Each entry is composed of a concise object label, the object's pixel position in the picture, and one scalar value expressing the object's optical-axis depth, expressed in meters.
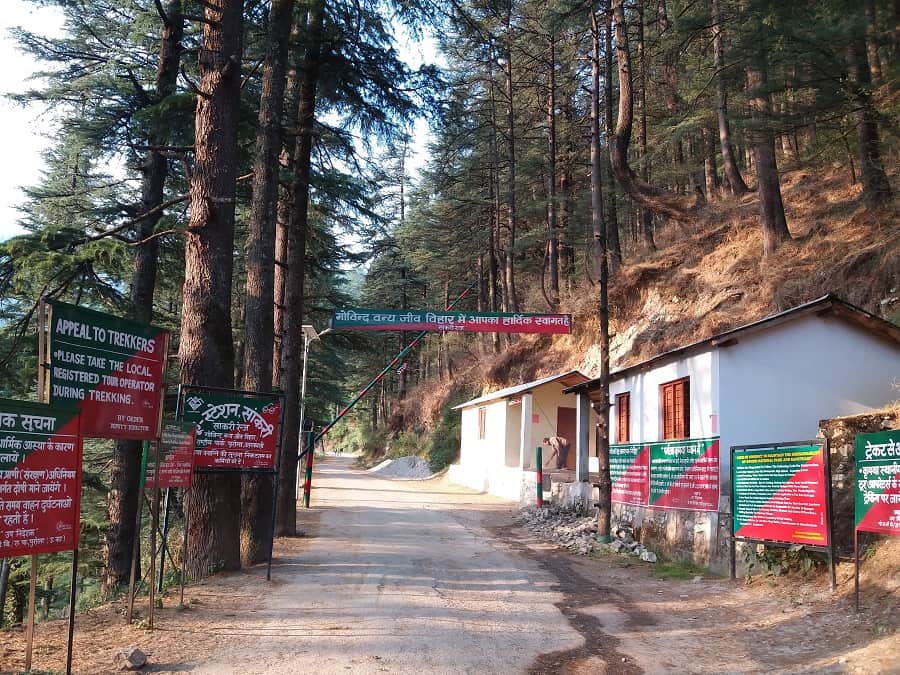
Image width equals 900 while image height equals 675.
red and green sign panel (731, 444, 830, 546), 8.59
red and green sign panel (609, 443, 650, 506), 13.93
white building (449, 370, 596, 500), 24.44
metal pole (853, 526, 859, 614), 7.26
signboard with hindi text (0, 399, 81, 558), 4.80
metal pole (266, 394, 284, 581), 9.66
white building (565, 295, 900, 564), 12.17
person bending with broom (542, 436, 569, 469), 24.62
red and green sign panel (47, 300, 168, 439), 5.74
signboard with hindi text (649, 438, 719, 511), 11.42
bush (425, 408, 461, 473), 40.03
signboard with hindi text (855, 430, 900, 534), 6.95
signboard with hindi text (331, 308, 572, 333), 23.47
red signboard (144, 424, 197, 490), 7.73
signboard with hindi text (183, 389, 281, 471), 9.12
